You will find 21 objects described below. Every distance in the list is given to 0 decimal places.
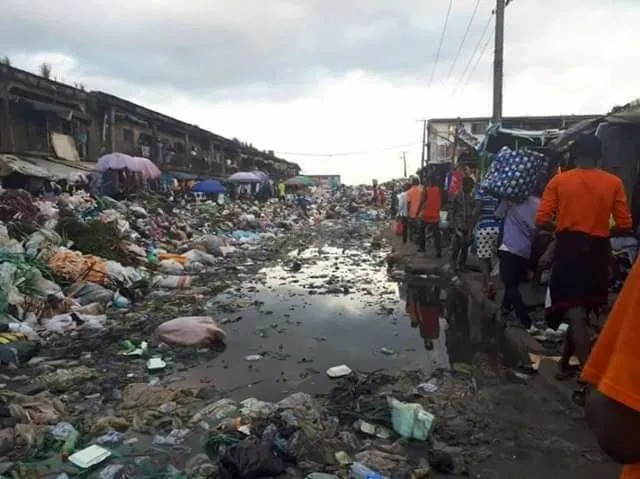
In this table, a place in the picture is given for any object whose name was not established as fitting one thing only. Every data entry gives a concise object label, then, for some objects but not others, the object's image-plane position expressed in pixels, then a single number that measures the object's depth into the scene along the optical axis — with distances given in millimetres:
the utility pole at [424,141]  22197
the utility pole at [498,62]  11695
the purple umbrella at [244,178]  28969
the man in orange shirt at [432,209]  11406
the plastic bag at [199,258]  11430
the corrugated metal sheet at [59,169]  15978
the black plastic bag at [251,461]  2984
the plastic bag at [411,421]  3514
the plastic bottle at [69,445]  3334
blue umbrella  24750
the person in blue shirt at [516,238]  5301
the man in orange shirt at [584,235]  3838
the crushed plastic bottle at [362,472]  2999
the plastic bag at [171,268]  10336
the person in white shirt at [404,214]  14078
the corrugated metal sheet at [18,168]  13555
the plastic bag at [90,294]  7434
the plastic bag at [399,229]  16900
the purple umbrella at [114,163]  16609
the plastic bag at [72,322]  6331
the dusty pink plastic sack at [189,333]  5707
